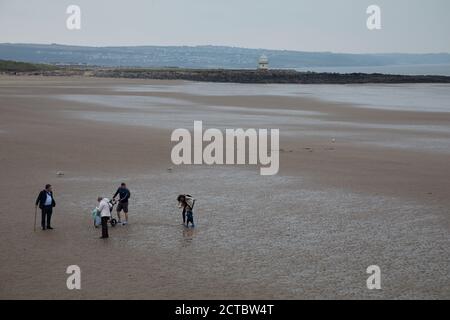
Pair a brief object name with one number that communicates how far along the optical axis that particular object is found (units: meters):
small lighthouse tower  139.25
